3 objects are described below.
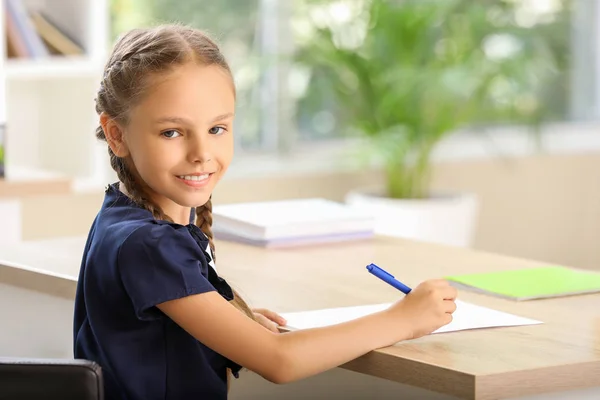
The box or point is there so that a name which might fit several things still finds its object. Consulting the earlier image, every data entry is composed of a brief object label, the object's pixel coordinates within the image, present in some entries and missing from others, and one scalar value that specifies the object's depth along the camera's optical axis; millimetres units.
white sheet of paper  1852
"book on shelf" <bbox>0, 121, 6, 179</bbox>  2986
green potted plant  4083
